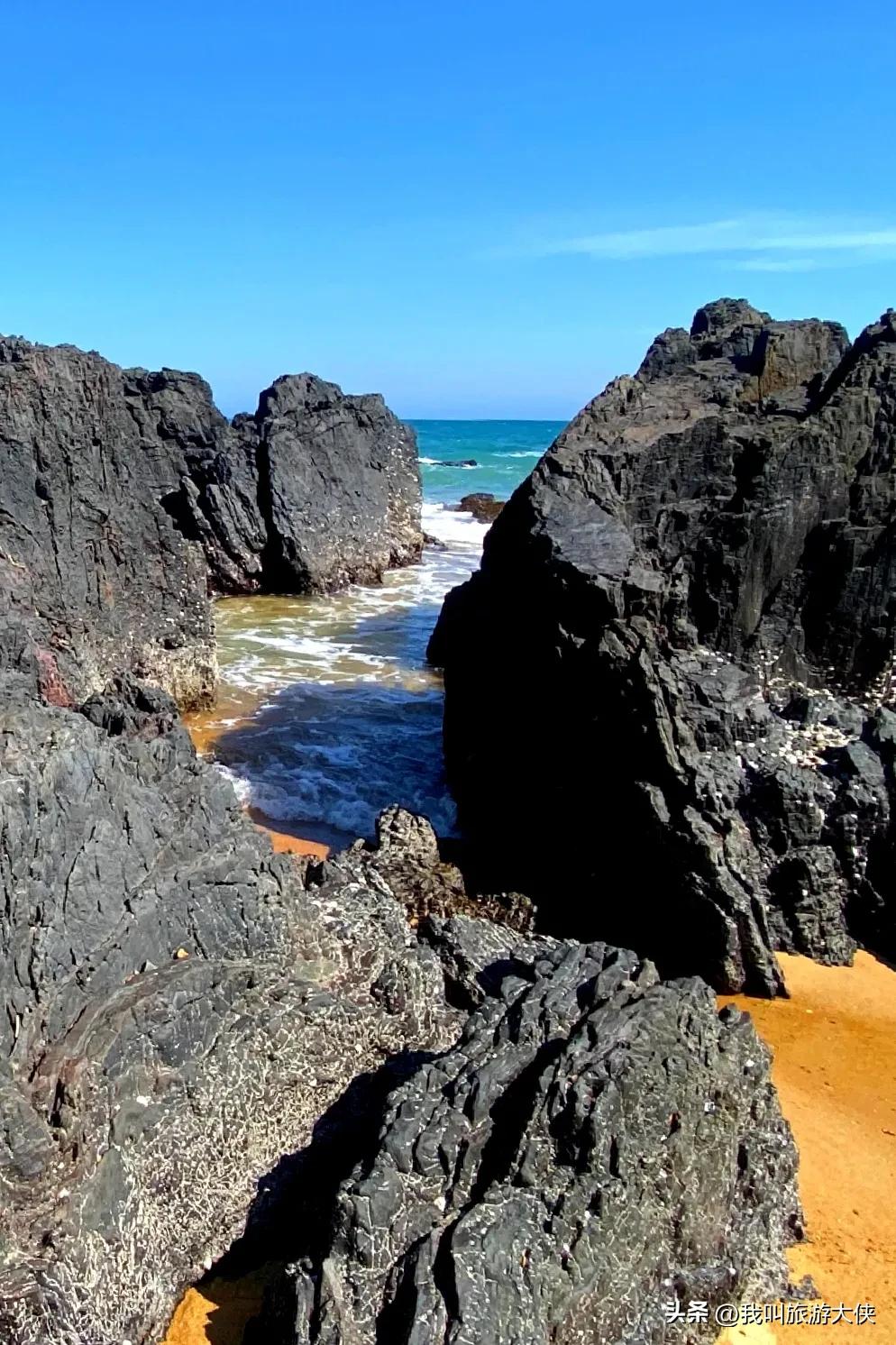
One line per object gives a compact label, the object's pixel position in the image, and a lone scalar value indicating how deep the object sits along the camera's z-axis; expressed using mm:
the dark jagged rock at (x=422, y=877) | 6461
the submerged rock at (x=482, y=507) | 33500
